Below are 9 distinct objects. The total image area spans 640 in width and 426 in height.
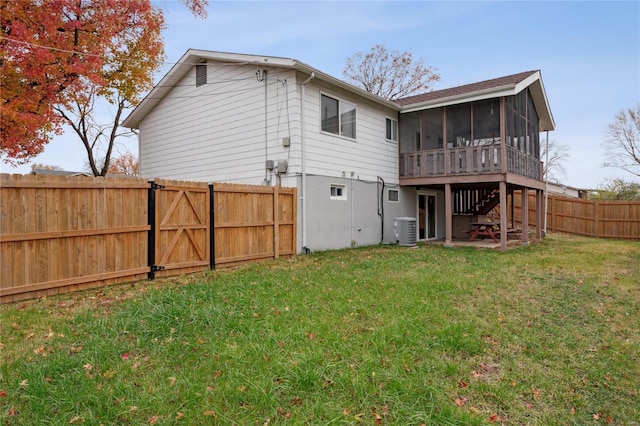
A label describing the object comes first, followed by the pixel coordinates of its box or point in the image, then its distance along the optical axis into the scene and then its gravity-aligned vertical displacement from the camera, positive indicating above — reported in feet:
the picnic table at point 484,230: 43.82 -2.42
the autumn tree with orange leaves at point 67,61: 40.77 +19.77
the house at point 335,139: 34.09 +8.00
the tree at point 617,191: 72.84 +4.06
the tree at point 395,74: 85.97 +32.38
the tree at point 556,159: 116.06 +16.70
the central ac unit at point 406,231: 40.88 -2.27
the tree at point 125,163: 107.04 +14.34
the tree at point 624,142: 87.40 +16.78
